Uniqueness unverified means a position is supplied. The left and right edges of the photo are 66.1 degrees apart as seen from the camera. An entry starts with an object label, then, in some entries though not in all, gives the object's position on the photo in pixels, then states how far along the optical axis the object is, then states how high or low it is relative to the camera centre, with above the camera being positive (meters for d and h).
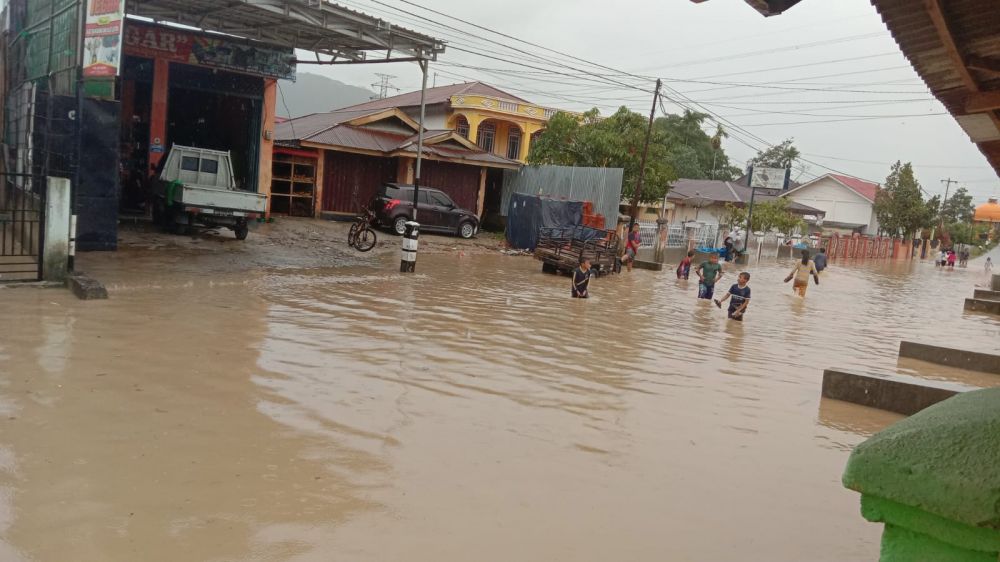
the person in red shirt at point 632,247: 23.33 -0.67
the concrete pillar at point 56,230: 10.65 -0.88
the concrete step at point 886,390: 7.90 -1.47
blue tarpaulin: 24.03 +0.03
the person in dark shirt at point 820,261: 27.35 -0.61
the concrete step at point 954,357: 11.08 -1.46
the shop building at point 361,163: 26.09 +1.33
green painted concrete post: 1.60 -0.49
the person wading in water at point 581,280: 15.00 -1.19
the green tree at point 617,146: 28.30 +2.82
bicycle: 19.34 -0.91
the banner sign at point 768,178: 35.77 +2.83
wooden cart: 19.22 -0.74
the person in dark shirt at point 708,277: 17.00 -0.98
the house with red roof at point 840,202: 56.31 +3.24
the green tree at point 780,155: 68.25 +7.62
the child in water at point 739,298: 14.30 -1.15
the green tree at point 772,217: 36.56 +1.06
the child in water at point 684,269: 21.40 -1.09
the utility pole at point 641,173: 26.27 +1.81
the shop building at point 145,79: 12.16 +2.10
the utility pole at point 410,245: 16.12 -0.89
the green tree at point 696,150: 58.16 +6.42
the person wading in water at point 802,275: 19.69 -0.83
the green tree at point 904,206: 50.12 +3.10
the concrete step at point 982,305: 20.23 -1.19
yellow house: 34.75 +4.28
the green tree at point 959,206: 83.66 +5.74
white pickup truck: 17.12 -0.29
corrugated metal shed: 25.17 +1.17
